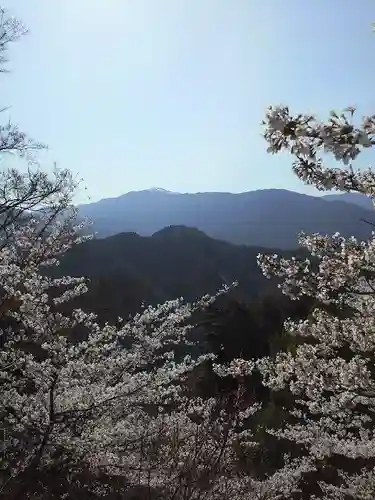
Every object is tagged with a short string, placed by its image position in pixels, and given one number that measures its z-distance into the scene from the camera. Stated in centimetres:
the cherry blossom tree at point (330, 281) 218
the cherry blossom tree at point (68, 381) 558
